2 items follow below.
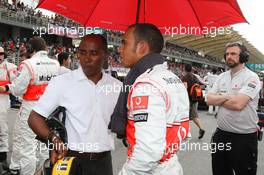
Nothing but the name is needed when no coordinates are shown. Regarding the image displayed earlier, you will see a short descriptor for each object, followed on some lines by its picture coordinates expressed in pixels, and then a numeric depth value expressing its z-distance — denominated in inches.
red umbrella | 108.7
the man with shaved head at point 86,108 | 95.5
